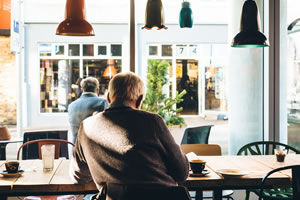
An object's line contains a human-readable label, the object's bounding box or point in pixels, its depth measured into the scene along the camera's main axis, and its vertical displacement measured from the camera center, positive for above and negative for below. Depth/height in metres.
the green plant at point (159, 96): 6.83 -0.24
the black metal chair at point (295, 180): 2.33 -0.58
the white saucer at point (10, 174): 2.51 -0.58
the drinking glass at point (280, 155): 2.99 -0.55
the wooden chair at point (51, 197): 3.22 -0.93
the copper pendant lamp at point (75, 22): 2.88 +0.44
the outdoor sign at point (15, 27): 5.52 +0.80
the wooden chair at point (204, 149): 3.59 -0.61
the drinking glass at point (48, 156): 2.62 -0.49
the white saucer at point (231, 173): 2.48 -0.58
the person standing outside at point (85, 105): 4.55 -0.26
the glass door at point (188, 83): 13.41 -0.02
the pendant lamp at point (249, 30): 3.05 +0.41
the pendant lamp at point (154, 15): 3.18 +0.54
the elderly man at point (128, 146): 1.98 -0.33
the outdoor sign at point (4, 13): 6.27 +1.11
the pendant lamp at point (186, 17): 4.12 +0.68
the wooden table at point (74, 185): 2.32 -0.60
